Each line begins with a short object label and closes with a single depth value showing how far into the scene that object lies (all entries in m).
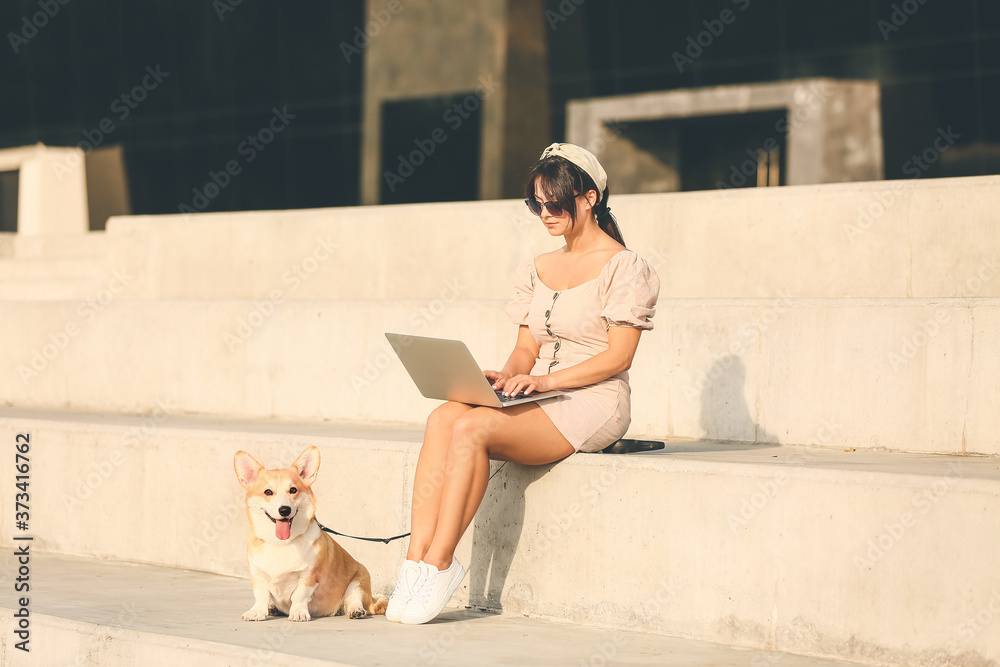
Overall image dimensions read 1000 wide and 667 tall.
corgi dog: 9.59
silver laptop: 9.34
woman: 9.51
